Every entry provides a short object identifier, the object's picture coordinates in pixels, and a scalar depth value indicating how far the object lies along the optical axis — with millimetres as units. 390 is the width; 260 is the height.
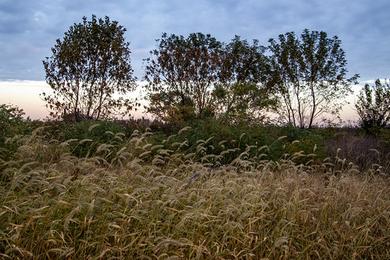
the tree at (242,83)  20094
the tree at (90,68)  18578
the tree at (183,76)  20406
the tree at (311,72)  23875
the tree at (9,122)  9055
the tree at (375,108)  23141
